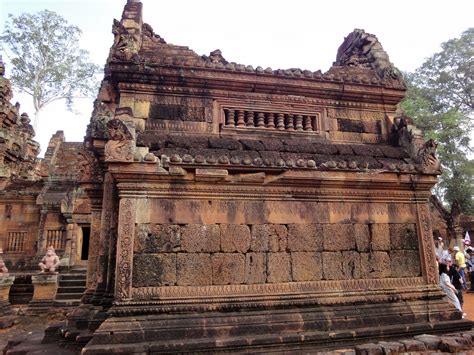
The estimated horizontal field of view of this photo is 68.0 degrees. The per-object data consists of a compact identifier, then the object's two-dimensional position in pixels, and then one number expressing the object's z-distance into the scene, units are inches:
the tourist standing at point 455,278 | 355.8
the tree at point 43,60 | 1043.8
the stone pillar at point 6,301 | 371.9
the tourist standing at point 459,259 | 489.7
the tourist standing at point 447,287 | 272.5
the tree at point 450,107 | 903.1
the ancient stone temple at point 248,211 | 172.6
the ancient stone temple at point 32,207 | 571.8
